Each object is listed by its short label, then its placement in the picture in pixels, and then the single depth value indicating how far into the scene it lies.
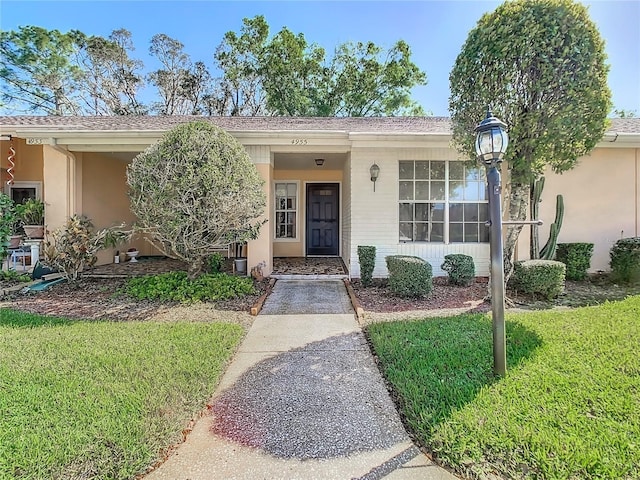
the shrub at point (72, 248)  6.75
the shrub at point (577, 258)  7.36
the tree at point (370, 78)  20.25
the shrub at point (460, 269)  6.91
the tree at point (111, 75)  20.75
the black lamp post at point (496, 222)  2.98
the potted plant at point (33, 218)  7.66
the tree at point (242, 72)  20.95
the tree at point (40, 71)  18.98
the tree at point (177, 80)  21.66
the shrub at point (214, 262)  8.06
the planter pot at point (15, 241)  7.78
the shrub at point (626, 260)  7.05
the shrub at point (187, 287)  6.09
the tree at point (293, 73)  20.25
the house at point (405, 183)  7.38
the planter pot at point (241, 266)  8.26
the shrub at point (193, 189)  5.69
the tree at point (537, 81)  4.69
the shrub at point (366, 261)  7.11
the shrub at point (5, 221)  6.08
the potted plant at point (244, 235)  6.34
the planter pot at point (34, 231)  7.82
